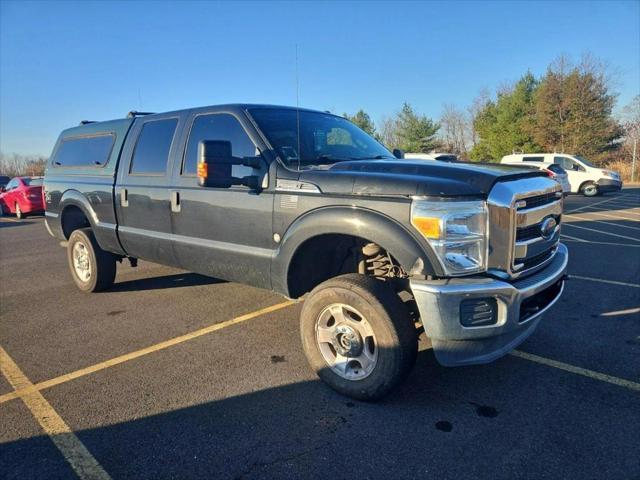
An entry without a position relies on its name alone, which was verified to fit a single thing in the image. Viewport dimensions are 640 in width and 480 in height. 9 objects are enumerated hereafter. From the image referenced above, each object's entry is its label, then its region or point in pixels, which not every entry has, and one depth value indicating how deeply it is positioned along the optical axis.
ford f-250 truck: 2.70
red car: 16.16
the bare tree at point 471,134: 62.30
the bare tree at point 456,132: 70.25
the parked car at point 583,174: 20.52
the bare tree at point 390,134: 50.69
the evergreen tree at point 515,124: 39.94
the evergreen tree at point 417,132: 47.56
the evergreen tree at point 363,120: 42.97
